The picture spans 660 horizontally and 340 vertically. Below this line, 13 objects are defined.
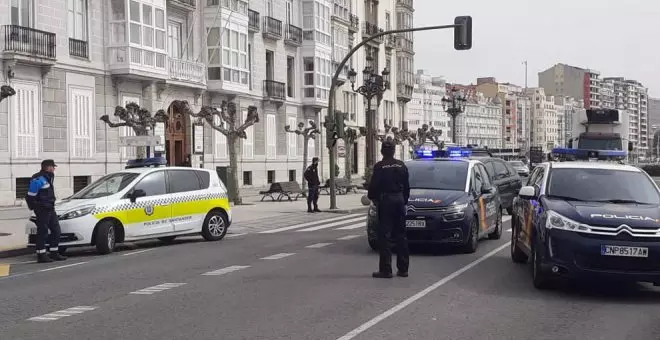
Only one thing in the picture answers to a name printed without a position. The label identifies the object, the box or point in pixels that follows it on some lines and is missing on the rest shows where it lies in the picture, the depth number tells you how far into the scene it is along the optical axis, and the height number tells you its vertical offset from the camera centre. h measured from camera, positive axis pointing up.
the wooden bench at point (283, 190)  34.03 -1.45
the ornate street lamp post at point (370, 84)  34.42 +3.33
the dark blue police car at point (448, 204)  13.30 -0.87
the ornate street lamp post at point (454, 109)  50.07 +3.01
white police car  14.89 -1.03
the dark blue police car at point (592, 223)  9.18 -0.85
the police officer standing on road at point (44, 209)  14.02 -0.90
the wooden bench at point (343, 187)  40.05 -1.58
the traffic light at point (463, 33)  23.81 +3.77
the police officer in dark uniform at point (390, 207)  10.86 -0.72
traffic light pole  26.02 +1.09
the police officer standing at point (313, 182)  26.27 -0.86
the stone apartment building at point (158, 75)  28.19 +3.77
